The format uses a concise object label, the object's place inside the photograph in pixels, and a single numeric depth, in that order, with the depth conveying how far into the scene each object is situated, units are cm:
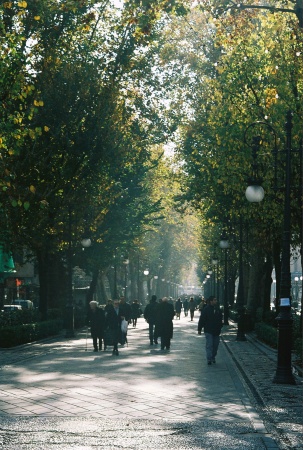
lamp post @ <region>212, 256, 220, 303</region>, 5664
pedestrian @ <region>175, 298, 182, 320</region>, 6325
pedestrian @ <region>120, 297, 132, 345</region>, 3294
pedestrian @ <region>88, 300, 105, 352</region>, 2667
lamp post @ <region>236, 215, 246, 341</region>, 3353
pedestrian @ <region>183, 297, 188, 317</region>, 7632
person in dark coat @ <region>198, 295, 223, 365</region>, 2134
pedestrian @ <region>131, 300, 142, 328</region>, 4869
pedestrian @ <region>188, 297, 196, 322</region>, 6449
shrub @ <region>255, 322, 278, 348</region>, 2834
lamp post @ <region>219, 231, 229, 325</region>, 4006
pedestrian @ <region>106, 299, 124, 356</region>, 2441
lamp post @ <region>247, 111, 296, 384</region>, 1698
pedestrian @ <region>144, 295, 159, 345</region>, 2922
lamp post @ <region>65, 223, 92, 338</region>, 3472
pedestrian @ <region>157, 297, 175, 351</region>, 2711
